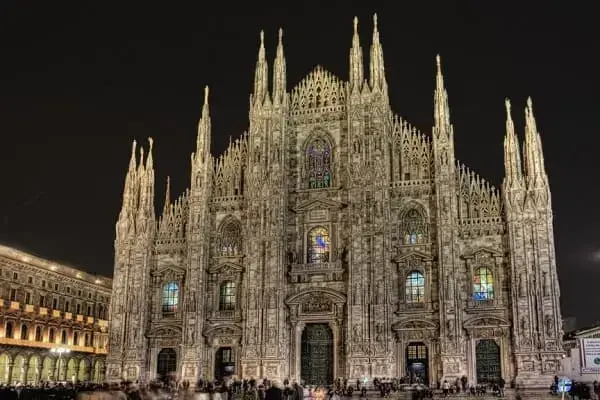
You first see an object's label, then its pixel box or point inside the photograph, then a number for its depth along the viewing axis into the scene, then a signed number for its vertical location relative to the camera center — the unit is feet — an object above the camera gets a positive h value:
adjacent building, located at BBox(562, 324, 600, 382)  146.61 +5.31
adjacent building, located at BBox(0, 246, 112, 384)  239.71 +19.09
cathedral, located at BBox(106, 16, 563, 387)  166.09 +29.20
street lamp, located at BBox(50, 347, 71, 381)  209.46 +5.54
